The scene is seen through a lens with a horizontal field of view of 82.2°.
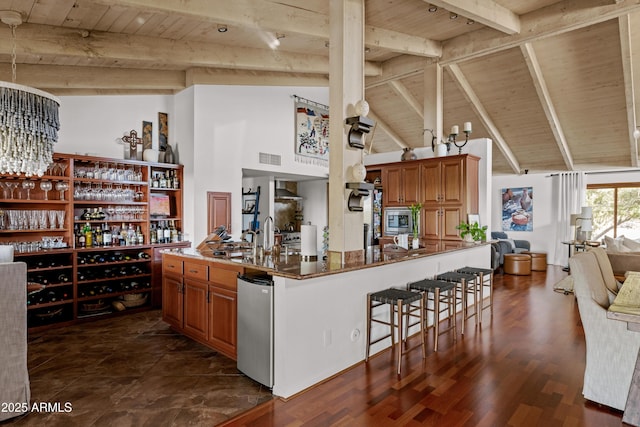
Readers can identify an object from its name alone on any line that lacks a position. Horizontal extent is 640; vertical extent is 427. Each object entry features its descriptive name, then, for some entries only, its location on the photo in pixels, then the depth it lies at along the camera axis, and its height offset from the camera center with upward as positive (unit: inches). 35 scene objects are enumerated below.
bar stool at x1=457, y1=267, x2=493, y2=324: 170.1 -29.2
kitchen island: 104.1 -29.8
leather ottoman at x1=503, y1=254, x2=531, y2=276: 319.3 -47.5
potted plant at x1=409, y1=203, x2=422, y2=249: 179.5 -10.7
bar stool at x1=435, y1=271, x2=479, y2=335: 155.9 -29.9
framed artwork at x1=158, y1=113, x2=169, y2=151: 234.3 +50.4
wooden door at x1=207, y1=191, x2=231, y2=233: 231.1 -0.6
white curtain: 369.4 +7.9
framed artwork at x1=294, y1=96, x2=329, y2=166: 287.4 +62.8
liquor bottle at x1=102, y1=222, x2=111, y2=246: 195.5 -15.2
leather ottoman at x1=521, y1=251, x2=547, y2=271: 346.9 -49.6
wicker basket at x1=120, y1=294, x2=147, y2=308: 195.5 -49.2
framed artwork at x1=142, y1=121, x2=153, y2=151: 227.9 +45.9
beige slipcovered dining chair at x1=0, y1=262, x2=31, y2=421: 89.2 -32.3
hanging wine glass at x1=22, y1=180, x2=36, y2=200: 169.6 +11.1
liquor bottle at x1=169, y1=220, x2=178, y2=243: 219.7 -15.2
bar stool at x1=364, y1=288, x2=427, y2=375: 122.7 -31.9
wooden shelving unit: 172.4 -14.0
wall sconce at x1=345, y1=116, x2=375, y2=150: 134.4 +30.3
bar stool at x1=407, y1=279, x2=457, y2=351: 136.1 -31.1
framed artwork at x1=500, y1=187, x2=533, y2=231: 404.2 +2.7
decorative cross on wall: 213.6 +38.9
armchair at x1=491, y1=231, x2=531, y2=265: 336.2 -34.5
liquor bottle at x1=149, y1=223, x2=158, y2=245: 211.9 -15.9
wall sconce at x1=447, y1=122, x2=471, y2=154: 218.7 +47.0
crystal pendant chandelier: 109.6 +24.8
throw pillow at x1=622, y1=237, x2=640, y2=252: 264.5 -24.5
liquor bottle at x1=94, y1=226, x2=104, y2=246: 194.5 -15.8
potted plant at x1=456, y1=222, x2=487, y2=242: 206.7 -12.8
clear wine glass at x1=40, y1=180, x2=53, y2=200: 173.3 +10.9
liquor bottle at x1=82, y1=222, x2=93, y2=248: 188.7 -14.3
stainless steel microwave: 246.4 -7.8
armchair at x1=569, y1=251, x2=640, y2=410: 96.3 -35.8
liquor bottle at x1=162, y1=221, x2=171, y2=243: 216.8 -15.6
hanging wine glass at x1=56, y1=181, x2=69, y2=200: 180.1 +10.9
